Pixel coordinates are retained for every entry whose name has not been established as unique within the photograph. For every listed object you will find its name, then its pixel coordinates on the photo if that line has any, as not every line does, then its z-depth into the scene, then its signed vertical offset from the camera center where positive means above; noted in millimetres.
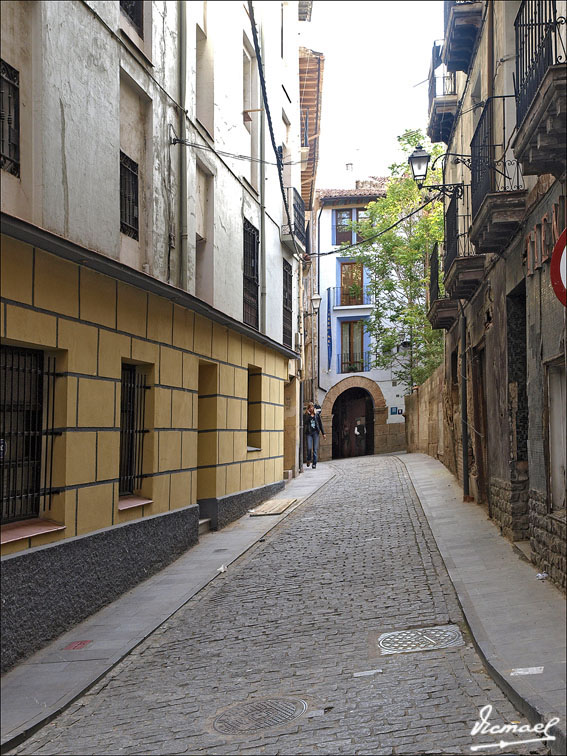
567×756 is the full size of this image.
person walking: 24609 +307
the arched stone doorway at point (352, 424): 37938 +627
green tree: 29375 +6264
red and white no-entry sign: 4512 +906
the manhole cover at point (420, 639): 6539 -1600
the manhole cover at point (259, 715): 5246 -1772
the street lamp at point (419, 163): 13344 +4329
